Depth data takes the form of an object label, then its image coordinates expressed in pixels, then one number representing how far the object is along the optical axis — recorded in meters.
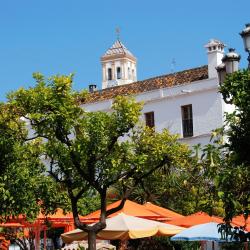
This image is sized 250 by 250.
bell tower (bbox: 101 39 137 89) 77.56
